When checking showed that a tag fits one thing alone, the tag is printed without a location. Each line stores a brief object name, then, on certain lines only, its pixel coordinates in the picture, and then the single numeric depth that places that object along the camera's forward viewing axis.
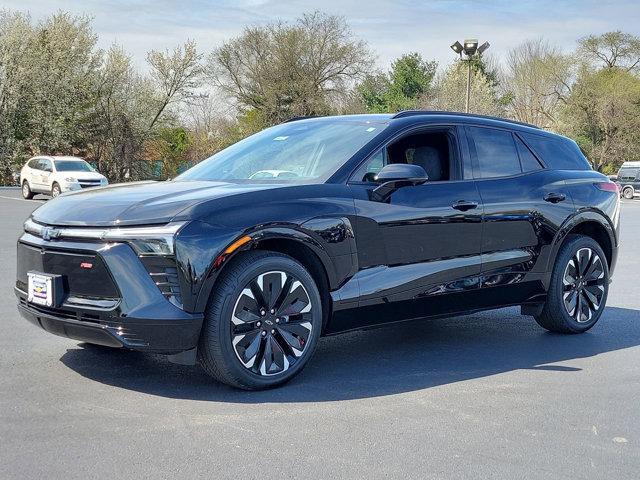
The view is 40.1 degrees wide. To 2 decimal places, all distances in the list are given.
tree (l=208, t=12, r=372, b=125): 56.09
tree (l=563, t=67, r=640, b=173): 61.25
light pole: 26.75
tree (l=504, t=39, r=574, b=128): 63.91
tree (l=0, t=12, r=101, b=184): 44.12
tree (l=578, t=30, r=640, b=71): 66.38
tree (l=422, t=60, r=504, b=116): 51.66
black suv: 4.71
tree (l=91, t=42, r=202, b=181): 45.44
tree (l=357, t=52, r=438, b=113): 64.75
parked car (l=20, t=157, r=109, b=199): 30.97
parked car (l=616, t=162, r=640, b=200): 42.44
